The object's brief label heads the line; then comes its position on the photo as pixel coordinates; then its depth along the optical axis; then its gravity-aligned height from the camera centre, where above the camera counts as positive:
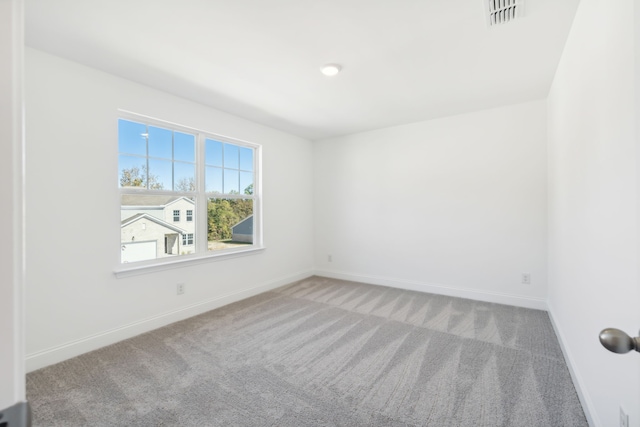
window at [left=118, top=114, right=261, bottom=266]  2.79 +0.26
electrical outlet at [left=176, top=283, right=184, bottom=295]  3.08 -0.82
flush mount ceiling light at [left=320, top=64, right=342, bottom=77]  2.45 +1.28
